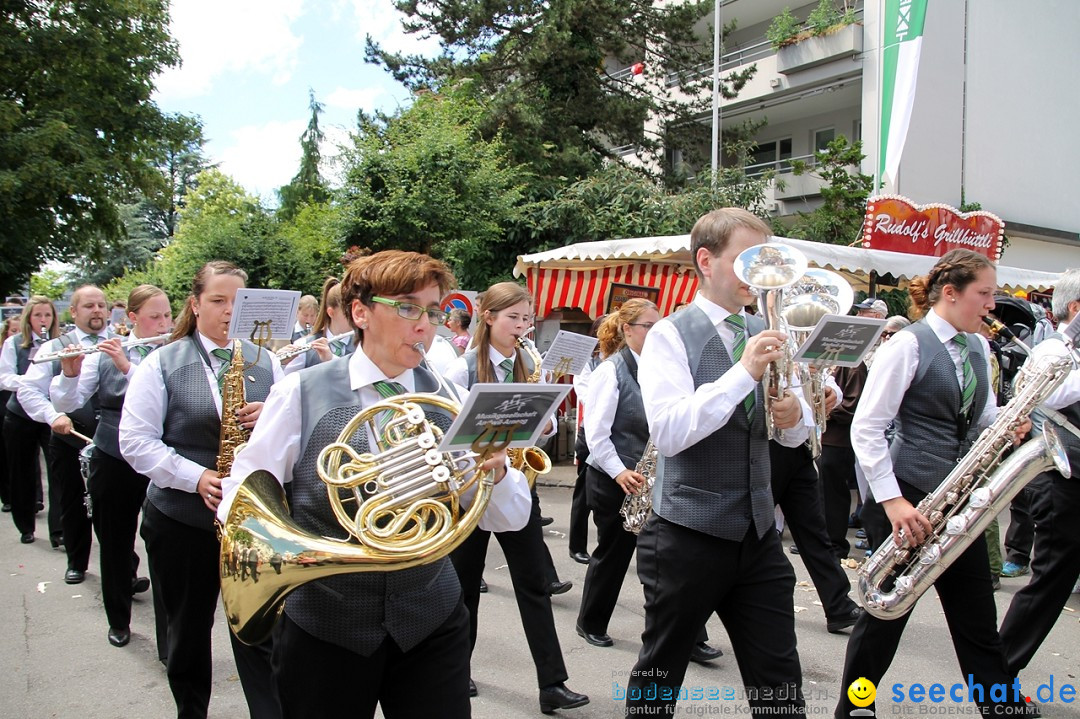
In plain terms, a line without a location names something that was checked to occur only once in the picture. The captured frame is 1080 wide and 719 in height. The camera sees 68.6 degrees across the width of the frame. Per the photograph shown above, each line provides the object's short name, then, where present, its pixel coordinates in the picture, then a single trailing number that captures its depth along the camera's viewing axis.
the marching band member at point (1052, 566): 3.75
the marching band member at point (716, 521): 2.66
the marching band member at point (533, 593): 3.82
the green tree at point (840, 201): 15.96
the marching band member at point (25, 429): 7.30
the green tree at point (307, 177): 39.91
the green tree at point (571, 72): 19.38
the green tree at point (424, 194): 12.99
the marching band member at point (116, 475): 4.57
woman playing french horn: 2.09
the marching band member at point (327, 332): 5.23
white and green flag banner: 13.41
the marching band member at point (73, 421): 6.10
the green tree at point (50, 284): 49.72
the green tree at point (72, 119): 16.94
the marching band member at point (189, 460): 3.21
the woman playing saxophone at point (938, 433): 3.19
